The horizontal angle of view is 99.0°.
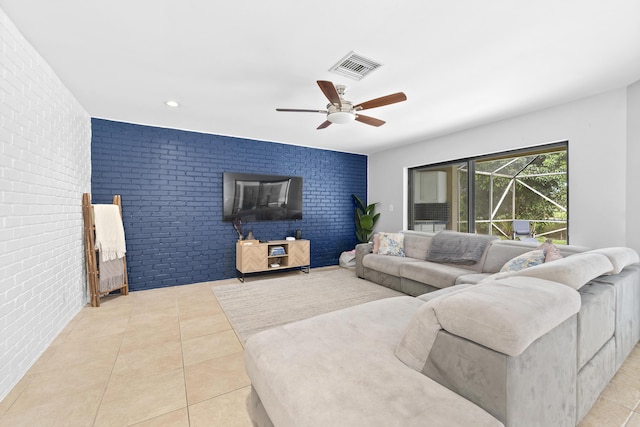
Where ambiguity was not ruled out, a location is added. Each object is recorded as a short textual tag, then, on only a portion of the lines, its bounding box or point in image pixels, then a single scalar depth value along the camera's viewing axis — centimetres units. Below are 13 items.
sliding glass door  419
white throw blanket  335
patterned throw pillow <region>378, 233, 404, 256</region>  441
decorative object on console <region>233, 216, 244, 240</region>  466
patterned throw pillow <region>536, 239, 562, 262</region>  259
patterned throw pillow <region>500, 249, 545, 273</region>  259
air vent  227
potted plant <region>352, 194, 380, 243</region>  581
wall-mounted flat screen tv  462
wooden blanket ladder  325
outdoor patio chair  468
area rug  292
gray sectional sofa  92
